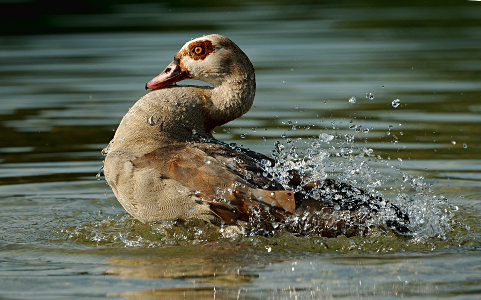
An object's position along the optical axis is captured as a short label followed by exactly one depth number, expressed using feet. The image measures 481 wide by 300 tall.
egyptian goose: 37.04
